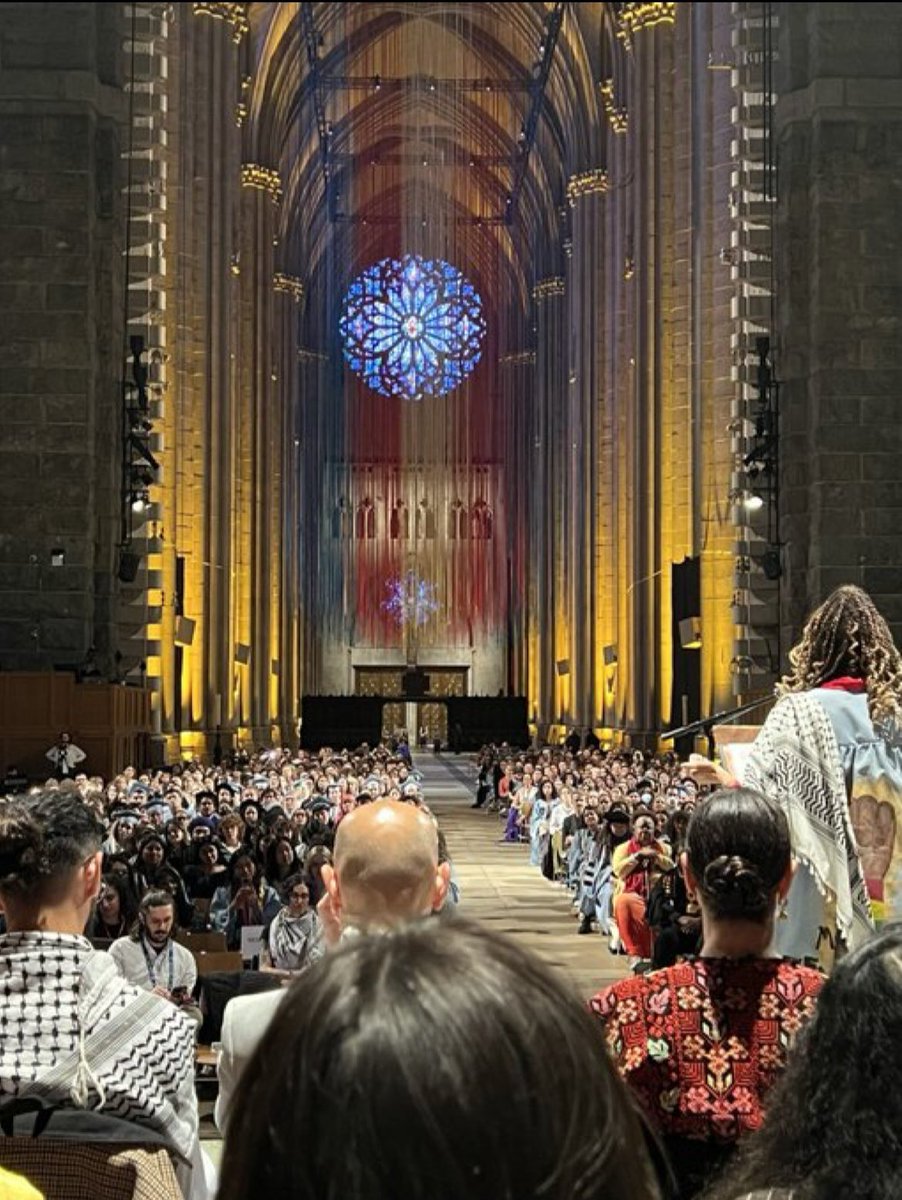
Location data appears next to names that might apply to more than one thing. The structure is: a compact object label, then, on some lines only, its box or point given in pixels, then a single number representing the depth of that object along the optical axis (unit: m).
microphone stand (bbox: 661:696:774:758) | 7.10
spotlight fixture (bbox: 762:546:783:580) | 24.19
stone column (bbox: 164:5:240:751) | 36.53
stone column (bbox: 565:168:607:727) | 48.12
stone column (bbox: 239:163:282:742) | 48.50
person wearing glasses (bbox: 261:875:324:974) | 9.84
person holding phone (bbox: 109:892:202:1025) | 8.12
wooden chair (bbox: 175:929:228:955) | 10.80
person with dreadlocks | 4.89
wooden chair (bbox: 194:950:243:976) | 10.04
